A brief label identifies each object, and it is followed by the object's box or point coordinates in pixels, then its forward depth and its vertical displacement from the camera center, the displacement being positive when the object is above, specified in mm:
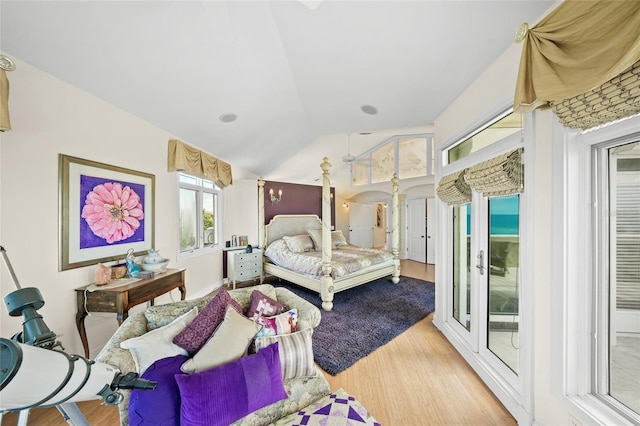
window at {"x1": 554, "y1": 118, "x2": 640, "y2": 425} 1187 -320
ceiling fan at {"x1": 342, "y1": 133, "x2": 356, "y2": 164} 5588 +1283
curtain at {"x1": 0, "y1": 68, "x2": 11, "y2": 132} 1466 +676
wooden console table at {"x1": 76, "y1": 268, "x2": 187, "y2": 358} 1995 -732
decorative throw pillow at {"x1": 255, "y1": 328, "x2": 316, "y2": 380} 1496 -894
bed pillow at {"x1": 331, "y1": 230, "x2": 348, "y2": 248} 5465 -626
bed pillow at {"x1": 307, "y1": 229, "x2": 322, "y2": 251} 5238 -549
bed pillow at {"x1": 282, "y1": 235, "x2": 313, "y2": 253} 4766 -633
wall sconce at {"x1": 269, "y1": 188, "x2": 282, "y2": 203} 5564 +360
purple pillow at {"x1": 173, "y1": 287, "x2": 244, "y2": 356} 1430 -704
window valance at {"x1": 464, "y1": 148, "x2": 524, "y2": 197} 1605 +257
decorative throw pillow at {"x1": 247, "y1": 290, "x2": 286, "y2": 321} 1764 -707
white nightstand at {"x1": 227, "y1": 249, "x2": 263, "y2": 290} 4223 -966
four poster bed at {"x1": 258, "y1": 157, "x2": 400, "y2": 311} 3607 -793
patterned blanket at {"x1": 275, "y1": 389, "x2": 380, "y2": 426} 1219 -1065
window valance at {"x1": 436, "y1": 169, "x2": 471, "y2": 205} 2294 +223
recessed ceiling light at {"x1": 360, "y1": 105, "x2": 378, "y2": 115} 2920 +1261
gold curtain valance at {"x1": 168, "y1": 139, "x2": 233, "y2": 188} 3088 +708
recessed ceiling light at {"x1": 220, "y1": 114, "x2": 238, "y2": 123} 3148 +1257
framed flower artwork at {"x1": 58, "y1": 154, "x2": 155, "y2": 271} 1993 +9
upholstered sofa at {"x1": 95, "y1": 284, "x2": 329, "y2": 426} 1256 -766
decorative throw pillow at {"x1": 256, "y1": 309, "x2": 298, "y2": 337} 1624 -777
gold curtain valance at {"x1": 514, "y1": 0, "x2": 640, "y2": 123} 924 +714
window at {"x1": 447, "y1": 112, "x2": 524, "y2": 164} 1760 +648
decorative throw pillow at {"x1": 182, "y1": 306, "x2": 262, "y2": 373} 1329 -774
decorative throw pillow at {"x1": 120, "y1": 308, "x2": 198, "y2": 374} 1284 -735
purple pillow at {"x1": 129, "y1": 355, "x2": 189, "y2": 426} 1144 -918
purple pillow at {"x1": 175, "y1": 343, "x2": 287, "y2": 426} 1159 -912
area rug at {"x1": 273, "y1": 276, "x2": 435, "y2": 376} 2396 -1380
